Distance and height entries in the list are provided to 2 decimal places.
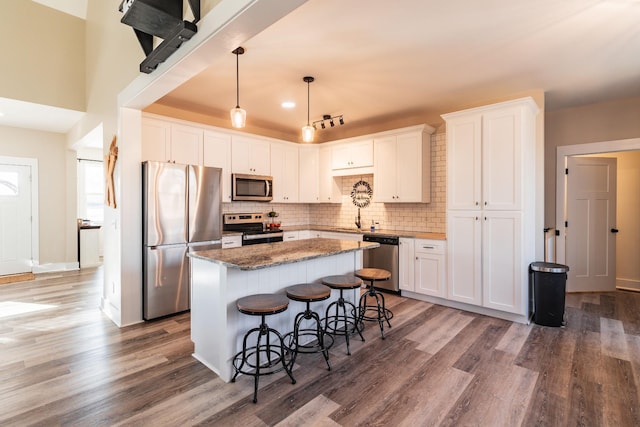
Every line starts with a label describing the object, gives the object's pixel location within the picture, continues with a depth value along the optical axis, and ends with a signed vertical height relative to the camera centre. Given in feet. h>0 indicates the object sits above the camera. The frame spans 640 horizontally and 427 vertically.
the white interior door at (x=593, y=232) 15.26 -1.09
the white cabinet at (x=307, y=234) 17.98 -1.35
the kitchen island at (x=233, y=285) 7.56 -1.99
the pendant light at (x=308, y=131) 10.94 +2.75
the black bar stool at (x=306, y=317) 7.90 -2.82
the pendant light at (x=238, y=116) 8.93 +2.68
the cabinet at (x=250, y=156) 15.88 +2.86
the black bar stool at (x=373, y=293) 10.02 -2.77
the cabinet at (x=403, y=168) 14.88 +2.05
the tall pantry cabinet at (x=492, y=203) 11.19 +0.24
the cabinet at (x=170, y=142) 12.78 +2.92
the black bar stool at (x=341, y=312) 9.07 -3.43
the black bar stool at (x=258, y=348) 6.93 -3.30
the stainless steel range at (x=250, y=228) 15.21 -0.90
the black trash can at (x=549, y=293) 10.98 -2.92
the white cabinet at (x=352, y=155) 16.69 +3.05
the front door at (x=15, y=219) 17.83 -0.43
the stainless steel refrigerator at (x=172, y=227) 11.29 -0.58
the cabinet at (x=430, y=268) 13.23 -2.46
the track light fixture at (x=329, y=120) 14.64 +4.25
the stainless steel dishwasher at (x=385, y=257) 14.64 -2.22
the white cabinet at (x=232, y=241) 13.96 -1.35
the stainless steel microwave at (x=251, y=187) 15.66 +1.20
